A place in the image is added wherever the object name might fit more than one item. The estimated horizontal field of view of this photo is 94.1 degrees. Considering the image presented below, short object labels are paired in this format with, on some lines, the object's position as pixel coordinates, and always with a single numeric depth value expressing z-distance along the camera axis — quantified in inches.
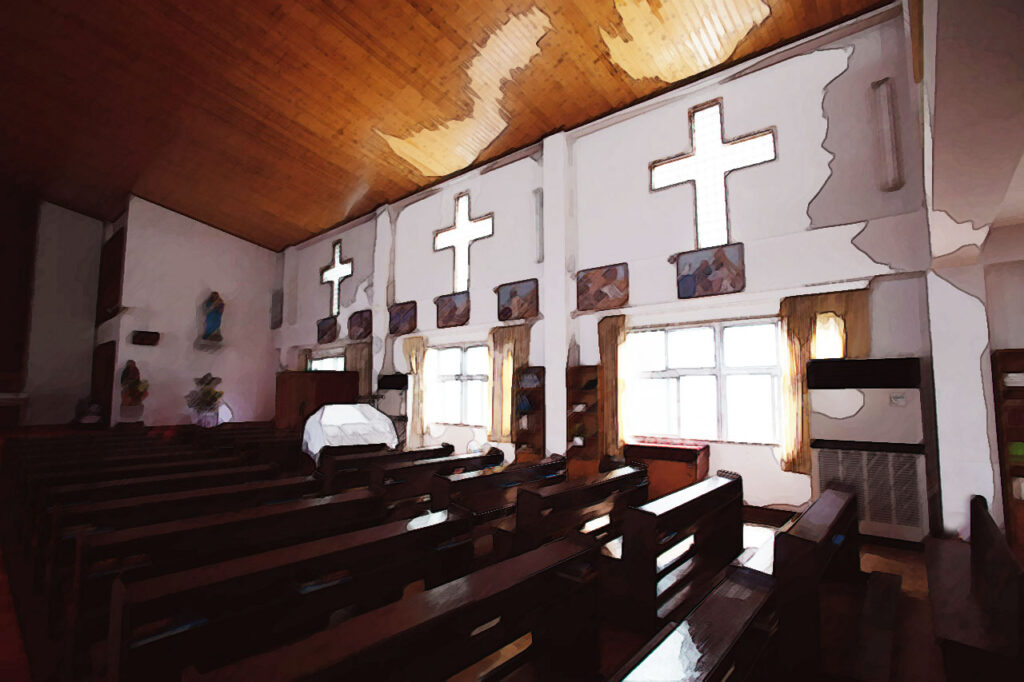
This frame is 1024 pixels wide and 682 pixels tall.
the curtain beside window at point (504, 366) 248.4
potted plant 383.2
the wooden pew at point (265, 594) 47.6
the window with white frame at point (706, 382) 185.9
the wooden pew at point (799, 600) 64.0
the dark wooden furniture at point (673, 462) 182.2
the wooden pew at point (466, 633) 38.1
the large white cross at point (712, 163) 189.0
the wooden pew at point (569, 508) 93.5
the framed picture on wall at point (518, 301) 245.4
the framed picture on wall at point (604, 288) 214.4
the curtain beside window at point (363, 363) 328.2
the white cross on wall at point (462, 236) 278.8
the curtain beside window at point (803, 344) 161.5
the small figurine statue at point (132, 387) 346.9
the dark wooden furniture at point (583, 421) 215.2
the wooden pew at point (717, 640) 45.6
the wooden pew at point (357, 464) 139.8
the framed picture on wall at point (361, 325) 335.0
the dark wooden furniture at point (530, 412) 234.5
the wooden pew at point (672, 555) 79.4
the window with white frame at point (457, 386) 284.7
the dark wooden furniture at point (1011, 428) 135.7
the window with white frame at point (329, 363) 370.9
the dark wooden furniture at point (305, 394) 309.3
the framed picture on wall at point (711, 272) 185.5
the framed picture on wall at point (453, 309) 277.3
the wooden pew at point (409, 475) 138.6
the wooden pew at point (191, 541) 69.0
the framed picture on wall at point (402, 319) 306.3
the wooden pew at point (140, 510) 88.0
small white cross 362.9
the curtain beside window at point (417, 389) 298.0
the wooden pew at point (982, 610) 57.7
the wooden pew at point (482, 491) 113.3
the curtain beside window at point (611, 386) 209.5
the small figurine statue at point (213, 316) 391.9
